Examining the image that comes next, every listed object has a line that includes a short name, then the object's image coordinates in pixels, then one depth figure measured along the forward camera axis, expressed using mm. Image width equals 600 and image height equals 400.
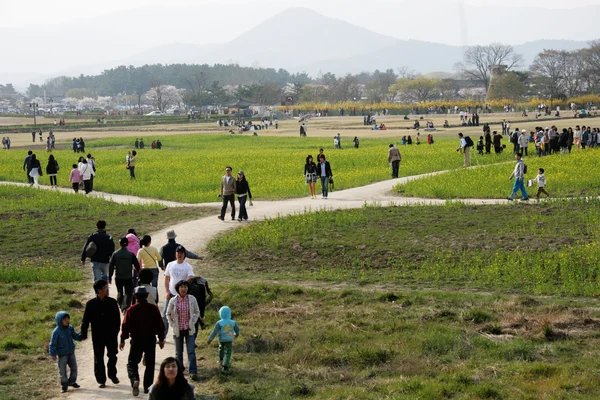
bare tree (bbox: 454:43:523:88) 179375
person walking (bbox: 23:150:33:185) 39438
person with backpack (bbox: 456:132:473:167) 39938
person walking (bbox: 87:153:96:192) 35812
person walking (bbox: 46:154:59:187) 38688
